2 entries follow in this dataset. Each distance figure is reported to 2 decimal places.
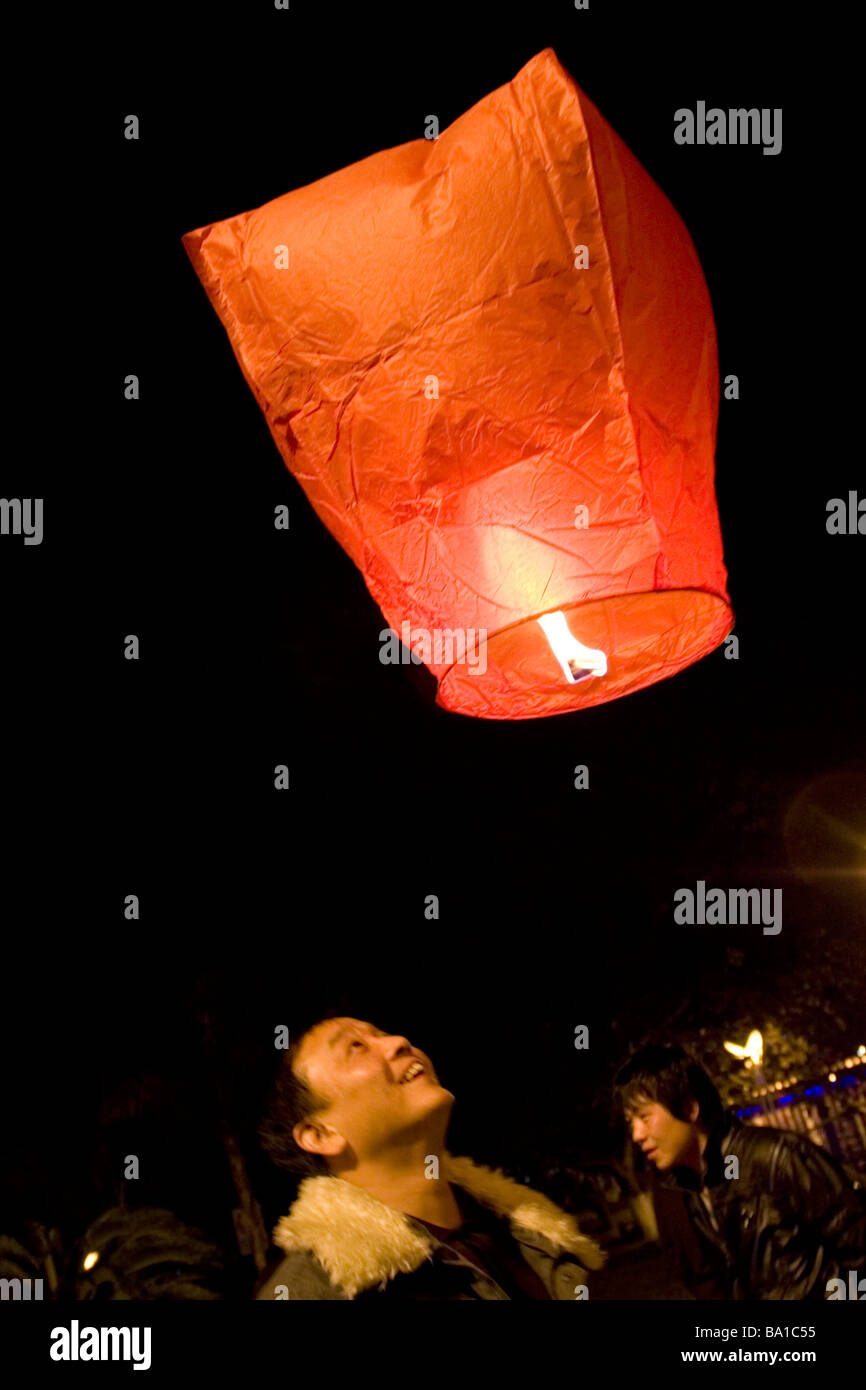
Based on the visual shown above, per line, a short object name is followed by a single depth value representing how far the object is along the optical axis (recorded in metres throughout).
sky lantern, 1.87
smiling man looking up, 2.67
